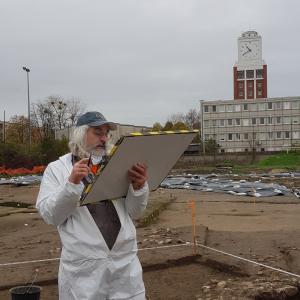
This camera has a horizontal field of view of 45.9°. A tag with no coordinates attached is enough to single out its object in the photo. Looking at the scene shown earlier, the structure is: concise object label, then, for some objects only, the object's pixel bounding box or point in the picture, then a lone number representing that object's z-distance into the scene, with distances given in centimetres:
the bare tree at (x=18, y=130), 5205
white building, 6621
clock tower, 7970
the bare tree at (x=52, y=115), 5653
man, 210
